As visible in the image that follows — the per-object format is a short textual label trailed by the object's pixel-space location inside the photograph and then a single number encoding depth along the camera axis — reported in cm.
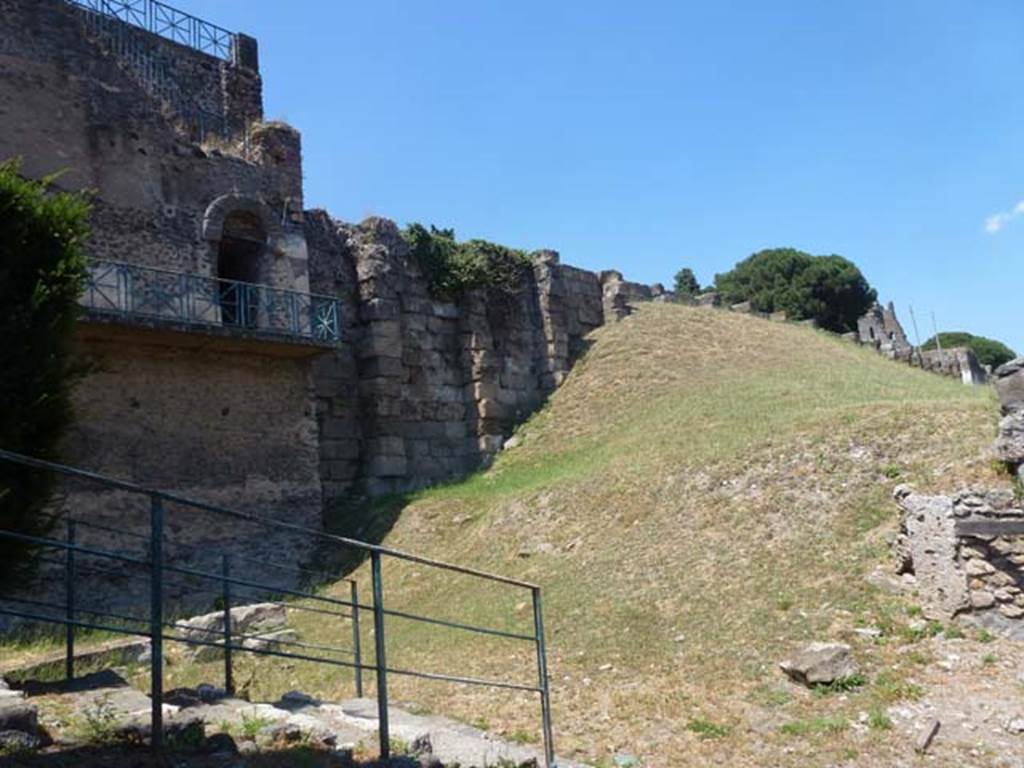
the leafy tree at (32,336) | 700
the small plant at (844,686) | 830
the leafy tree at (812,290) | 5056
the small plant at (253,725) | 535
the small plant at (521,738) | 773
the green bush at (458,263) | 1889
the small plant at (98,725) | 475
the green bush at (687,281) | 5484
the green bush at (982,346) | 5741
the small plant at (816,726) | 767
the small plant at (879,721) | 761
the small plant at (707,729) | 785
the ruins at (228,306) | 1386
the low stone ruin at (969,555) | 916
